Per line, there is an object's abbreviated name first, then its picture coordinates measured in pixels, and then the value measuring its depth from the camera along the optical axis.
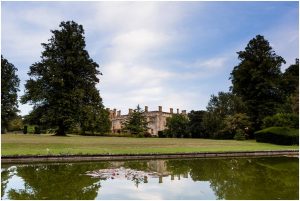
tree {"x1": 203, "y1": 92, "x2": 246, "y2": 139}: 29.37
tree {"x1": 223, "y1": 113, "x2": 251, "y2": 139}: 27.28
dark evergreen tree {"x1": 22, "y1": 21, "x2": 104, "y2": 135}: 23.69
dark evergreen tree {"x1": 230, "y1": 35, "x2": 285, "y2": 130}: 28.78
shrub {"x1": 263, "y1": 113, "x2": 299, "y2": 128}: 22.02
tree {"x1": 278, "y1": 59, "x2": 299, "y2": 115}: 26.15
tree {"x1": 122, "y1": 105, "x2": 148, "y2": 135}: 37.00
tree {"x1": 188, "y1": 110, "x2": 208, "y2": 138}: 36.53
